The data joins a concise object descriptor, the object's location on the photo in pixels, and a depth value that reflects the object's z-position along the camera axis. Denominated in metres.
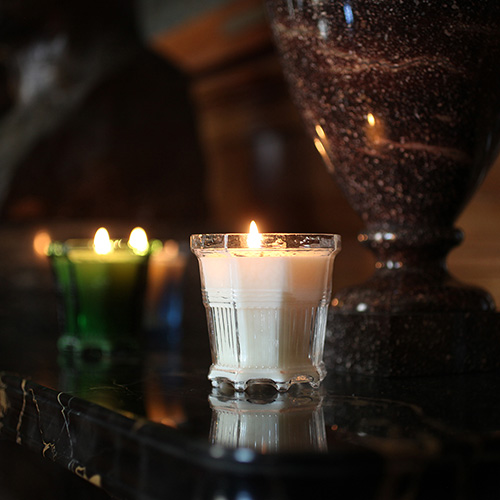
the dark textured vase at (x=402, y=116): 0.69
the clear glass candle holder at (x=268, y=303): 0.62
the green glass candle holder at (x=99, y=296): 0.92
